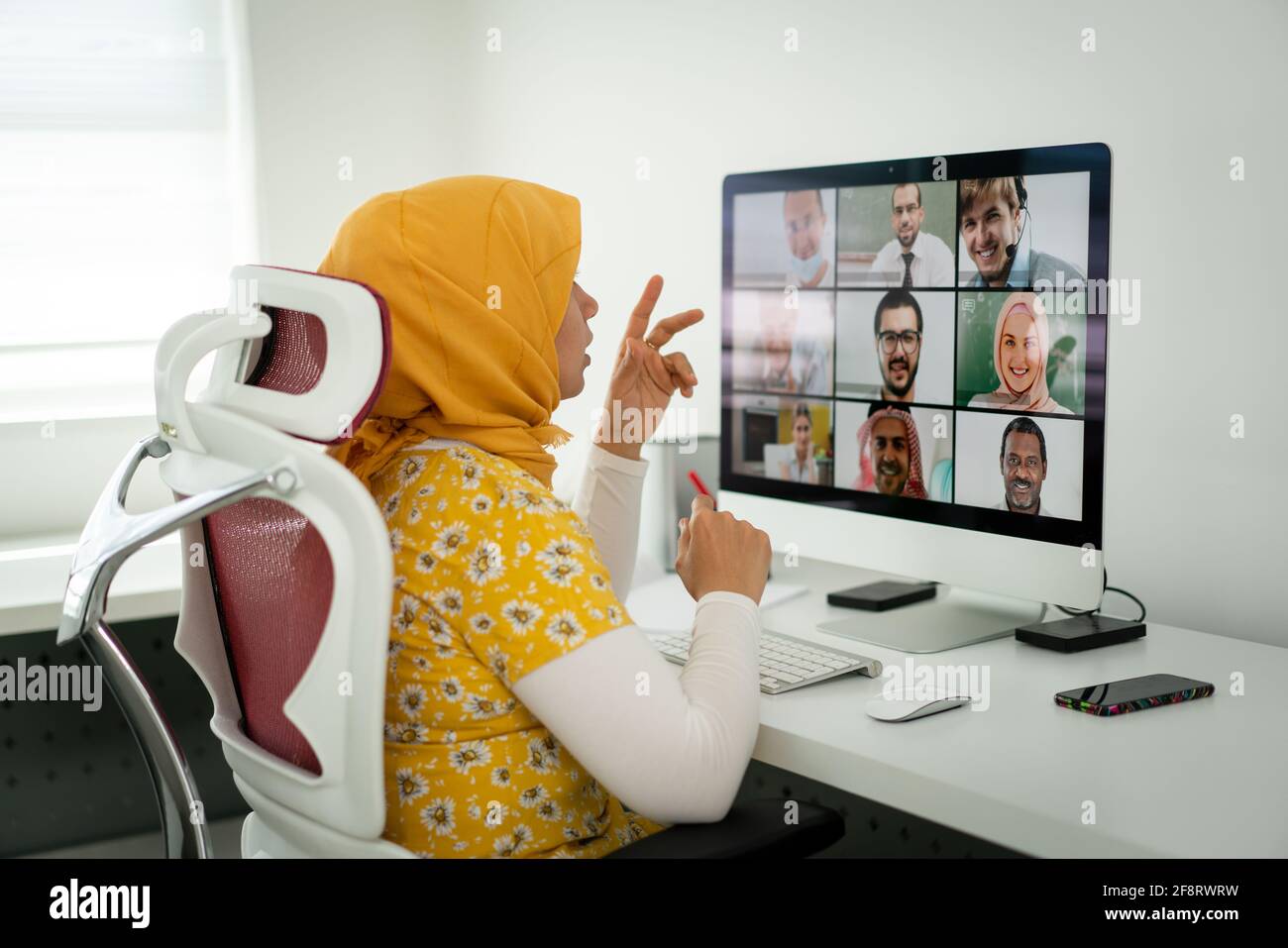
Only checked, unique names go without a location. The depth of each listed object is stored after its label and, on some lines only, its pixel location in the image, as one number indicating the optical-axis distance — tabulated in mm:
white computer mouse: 1106
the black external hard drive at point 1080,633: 1315
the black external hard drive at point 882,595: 1536
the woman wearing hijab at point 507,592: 941
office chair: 830
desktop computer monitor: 1241
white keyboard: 1221
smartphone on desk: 1115
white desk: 893
